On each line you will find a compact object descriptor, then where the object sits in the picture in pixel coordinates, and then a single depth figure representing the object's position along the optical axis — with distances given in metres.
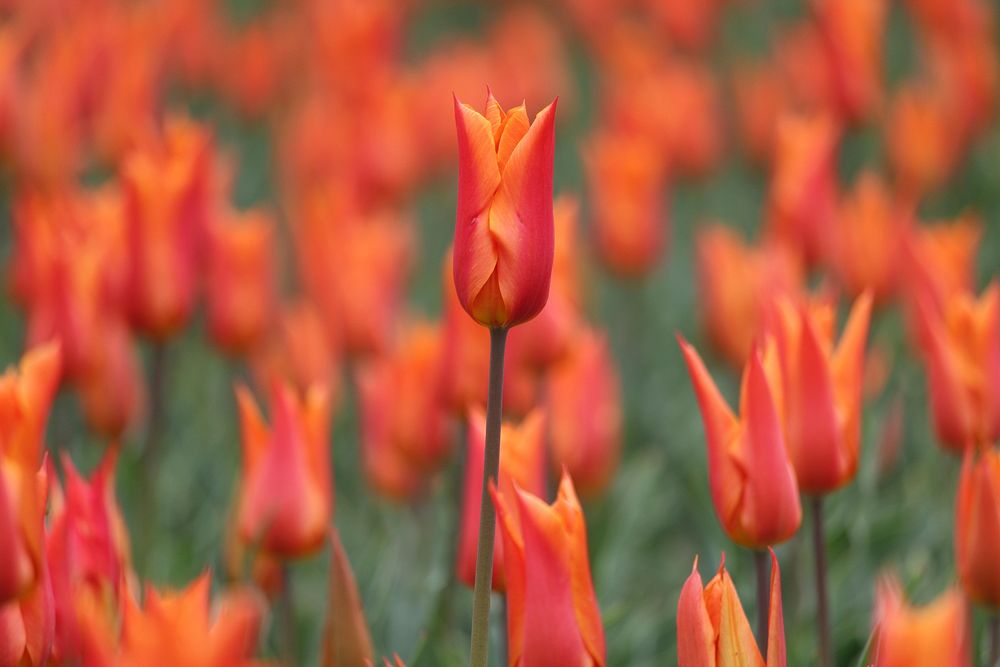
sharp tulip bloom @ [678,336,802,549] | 2.28
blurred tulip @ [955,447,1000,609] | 2.27
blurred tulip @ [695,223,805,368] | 2.66
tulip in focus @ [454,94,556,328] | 2.22
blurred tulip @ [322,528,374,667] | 2.30
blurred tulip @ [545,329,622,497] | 2.54
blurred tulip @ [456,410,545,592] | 2.30
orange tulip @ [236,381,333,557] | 2.37
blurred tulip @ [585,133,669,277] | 2.77
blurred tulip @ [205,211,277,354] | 2.63
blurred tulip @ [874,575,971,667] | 2.16
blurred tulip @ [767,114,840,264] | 2.63
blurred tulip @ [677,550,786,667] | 2.23
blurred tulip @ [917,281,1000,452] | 2.38
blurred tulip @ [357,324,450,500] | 2.52
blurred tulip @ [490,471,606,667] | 2.22
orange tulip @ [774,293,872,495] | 2.31
